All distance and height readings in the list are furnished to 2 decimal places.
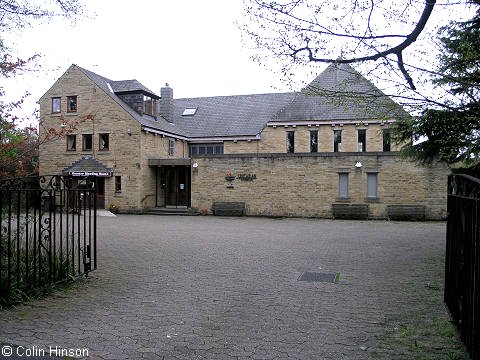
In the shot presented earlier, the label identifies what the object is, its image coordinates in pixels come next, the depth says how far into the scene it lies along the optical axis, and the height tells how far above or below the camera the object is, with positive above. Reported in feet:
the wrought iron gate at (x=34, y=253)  18.90 -3.90
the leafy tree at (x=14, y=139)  21.33 +2.28
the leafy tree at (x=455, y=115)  21.59 +3.97
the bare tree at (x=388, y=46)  23.25 +7.96
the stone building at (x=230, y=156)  71.77 +4.54
